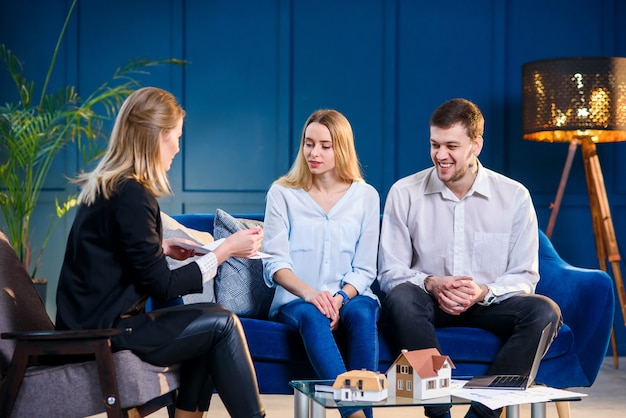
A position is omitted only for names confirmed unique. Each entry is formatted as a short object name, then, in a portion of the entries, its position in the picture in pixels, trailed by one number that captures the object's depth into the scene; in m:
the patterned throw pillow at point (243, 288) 5.52
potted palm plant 7.63
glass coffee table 3.42
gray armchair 3.63
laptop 3.78
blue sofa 4.96
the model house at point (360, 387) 3.46
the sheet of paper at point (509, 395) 3.41
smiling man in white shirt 5.17
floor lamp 7.56
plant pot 7.68
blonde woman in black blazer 3.83
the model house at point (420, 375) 3.53
